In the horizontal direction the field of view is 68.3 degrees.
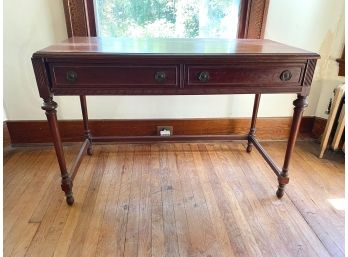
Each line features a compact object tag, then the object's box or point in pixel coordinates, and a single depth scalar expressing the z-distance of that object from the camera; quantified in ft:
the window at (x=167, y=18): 5.32
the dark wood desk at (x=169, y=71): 3.36
